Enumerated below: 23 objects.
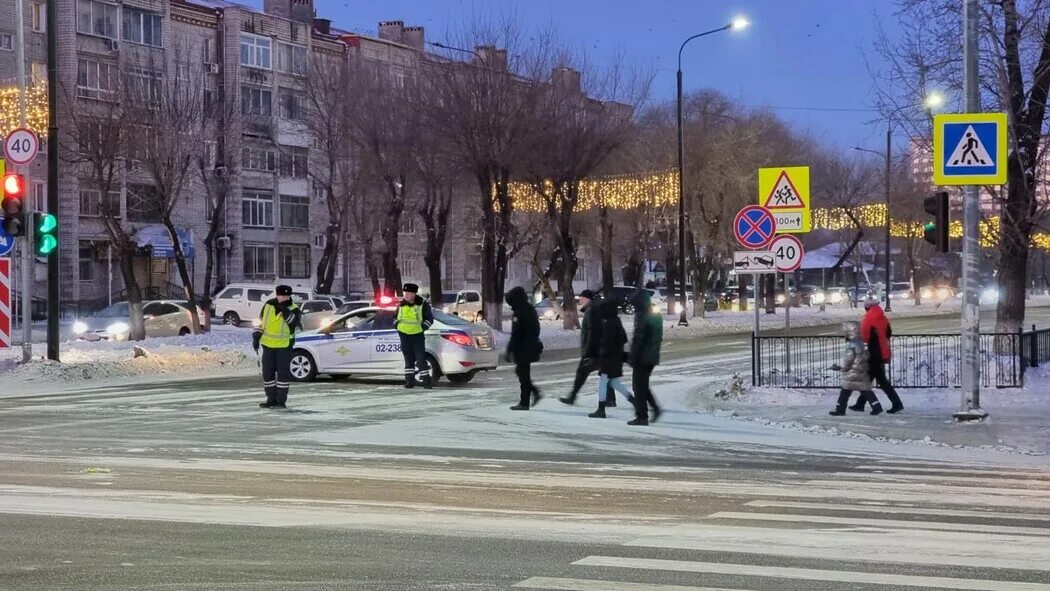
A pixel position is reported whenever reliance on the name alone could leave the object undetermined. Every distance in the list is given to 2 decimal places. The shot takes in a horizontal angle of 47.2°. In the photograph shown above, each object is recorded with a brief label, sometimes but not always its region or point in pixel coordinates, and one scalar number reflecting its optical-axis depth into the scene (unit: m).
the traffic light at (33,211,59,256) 23.28
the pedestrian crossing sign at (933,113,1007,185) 14.61
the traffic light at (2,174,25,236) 22.89
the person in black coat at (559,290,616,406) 16.12
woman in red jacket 16.48
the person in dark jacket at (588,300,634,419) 15.84
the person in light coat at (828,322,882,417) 16.22
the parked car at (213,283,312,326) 51.72
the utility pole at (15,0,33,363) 23.81
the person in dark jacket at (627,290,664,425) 15.27
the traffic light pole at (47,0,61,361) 23.66
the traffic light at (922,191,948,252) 15.47
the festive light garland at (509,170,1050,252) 42.91
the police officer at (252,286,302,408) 17.16
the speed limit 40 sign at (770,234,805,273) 17.97
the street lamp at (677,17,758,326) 44.08
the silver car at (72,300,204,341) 37.50
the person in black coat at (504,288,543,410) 16.94
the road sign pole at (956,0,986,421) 14.73
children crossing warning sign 18.25
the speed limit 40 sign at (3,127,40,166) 23.09
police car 21.45
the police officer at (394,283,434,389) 19.92
